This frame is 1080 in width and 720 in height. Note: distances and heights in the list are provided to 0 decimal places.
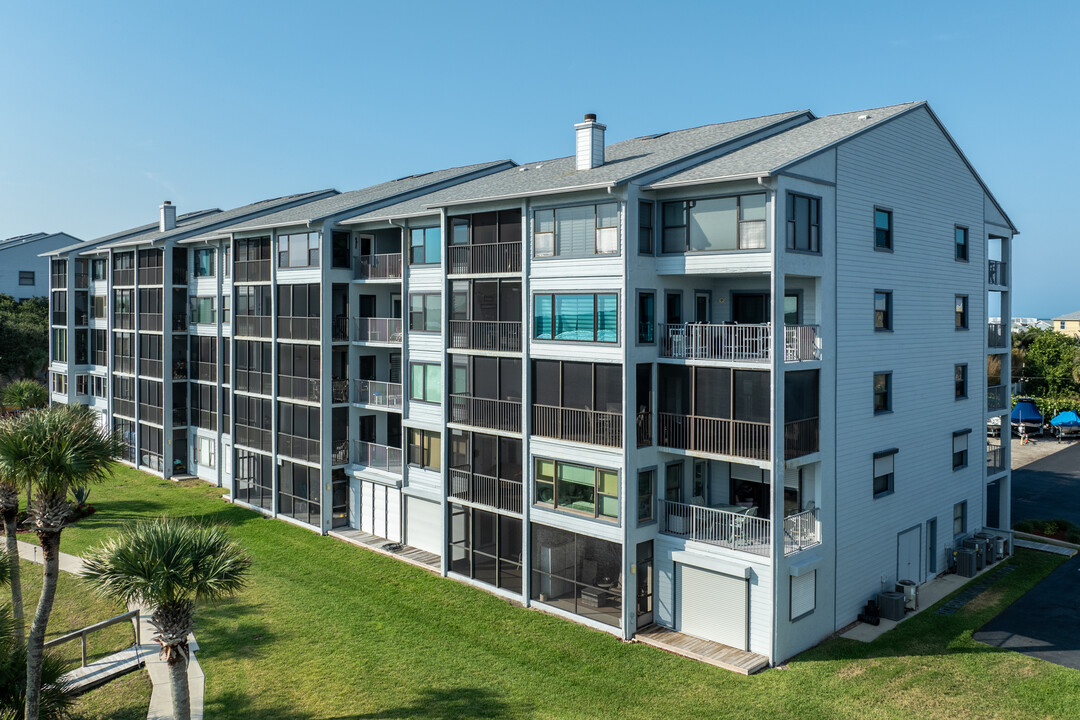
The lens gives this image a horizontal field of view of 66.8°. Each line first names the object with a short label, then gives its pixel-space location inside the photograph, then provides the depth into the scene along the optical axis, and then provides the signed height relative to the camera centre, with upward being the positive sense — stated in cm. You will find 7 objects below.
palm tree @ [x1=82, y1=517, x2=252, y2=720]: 1561 -458
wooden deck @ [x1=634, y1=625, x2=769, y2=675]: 2055 -819
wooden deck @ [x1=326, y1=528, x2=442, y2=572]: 2892 -783
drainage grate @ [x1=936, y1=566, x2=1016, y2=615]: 2461 -812
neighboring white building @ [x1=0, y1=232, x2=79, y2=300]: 7000 +641
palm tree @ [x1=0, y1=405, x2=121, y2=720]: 1856 -284
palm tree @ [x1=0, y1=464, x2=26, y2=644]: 1978 -510
